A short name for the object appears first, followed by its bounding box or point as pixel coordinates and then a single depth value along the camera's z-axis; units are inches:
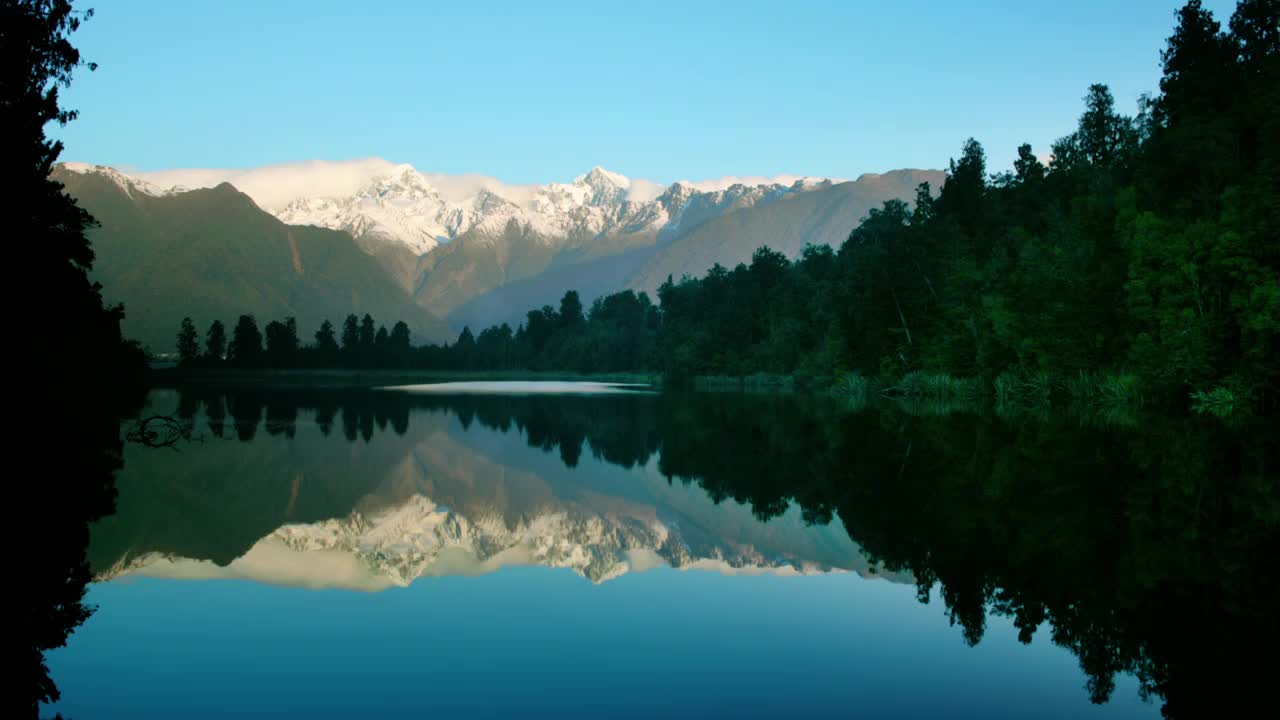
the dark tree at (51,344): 493.7
